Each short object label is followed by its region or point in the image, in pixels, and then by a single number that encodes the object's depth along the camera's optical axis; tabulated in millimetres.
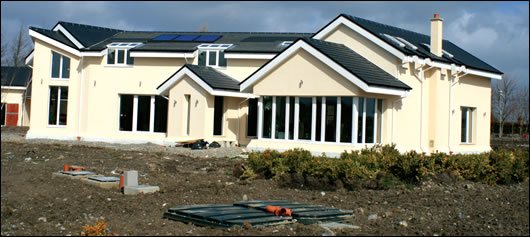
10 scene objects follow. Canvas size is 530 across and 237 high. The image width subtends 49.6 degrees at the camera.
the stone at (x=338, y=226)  8773
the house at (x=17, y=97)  27822
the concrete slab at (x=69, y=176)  12016
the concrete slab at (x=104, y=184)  11680
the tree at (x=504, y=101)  50562
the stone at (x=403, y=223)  9227
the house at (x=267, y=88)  20906
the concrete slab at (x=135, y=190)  11312
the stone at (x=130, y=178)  11672
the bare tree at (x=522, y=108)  54288
